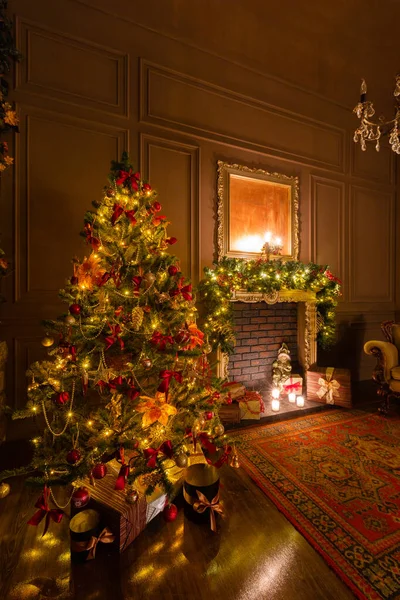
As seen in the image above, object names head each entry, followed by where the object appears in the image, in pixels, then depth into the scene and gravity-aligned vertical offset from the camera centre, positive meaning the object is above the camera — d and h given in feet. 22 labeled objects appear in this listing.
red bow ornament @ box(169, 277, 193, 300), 6.37 +0.20
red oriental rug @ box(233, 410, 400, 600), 4.53 -3.97
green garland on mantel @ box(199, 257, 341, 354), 10.59 +0.70
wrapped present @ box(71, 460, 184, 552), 4.63 -3.43
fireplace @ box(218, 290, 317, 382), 11.93 -1.30
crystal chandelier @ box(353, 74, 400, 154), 7.72 +5.06
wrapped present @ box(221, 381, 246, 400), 9.97 -3.09
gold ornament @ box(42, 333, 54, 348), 5.69 -0.78
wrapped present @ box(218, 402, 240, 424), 9.27 -3.58
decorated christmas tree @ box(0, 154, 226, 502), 5.30 -1.33
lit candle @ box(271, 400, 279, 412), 10.43 -3.71
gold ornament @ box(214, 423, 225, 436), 6.65 -2.93
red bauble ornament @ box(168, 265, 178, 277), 6.62 +0.71
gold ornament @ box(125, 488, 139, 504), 4.68 -3.14
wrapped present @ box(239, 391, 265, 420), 9.70 -3.54
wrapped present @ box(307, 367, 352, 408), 10.75 -3.20
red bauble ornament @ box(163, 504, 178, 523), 5.12 -3.74
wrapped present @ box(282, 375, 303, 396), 11.60 -3.34
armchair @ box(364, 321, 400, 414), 10.00 -2.37
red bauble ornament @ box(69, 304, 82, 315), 5.56 -0.15
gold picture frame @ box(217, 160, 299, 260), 11.73 +3.81
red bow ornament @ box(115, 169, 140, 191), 7.05 +3.02
